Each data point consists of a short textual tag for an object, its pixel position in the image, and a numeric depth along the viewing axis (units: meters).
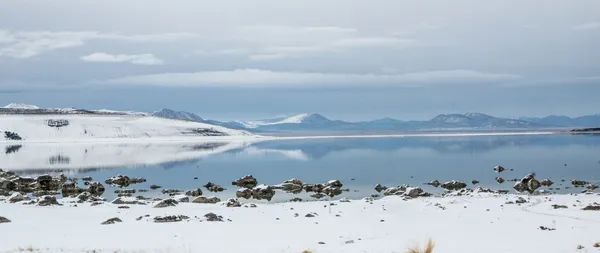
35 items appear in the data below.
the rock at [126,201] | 35.02
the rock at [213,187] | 49.47
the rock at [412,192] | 40.12
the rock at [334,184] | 49.25
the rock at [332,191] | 44.62
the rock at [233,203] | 34.12
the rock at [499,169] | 65.88
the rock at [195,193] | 42.94
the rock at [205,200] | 36.31
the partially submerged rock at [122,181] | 55.58
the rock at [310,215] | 29.21
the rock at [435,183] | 51.28
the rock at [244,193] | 42.28
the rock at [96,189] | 46.81
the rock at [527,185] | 45.53
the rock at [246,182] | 55.16
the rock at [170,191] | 47.41
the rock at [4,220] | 26.93
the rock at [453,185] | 48.57
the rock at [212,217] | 27.72
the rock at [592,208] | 28.46
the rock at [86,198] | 37.19
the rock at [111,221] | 26.61
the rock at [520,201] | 33.19
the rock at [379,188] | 47.85
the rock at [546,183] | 49.17
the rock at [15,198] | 36.39
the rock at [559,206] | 29.96
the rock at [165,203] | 33.94
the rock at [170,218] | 27.09
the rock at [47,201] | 34.12
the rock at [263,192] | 42.33
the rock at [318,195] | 43.00
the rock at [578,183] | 49.10
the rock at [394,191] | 42.08
